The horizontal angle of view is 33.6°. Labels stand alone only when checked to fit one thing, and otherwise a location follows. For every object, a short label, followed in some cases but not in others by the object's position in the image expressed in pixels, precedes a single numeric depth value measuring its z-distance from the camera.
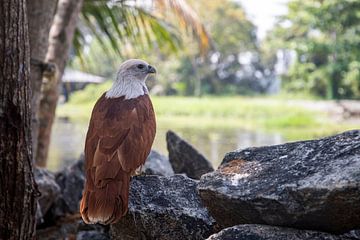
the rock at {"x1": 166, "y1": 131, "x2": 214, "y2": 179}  4.95
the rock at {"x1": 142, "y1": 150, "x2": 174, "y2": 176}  4.48
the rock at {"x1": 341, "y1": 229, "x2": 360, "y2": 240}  2.42
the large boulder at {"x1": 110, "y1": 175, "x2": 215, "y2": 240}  2.97
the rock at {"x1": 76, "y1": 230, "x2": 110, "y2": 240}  3.91
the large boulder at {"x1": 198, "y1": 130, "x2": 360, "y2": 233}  2.23
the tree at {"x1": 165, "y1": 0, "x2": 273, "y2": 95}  41.19
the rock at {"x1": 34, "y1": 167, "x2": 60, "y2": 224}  4.92
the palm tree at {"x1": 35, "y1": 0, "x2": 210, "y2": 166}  6.59
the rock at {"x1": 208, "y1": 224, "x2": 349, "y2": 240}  2.33
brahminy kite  2.62
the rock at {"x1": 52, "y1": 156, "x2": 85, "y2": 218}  5.57
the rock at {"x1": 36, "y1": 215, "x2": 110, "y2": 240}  3.95
